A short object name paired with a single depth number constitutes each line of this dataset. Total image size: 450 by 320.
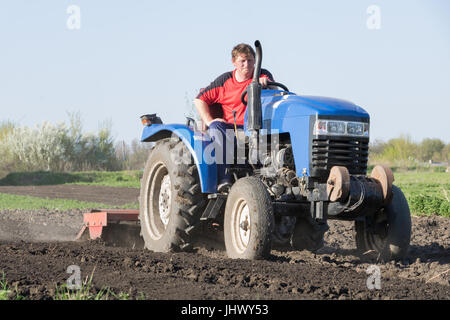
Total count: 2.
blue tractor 11.74
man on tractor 13.52
